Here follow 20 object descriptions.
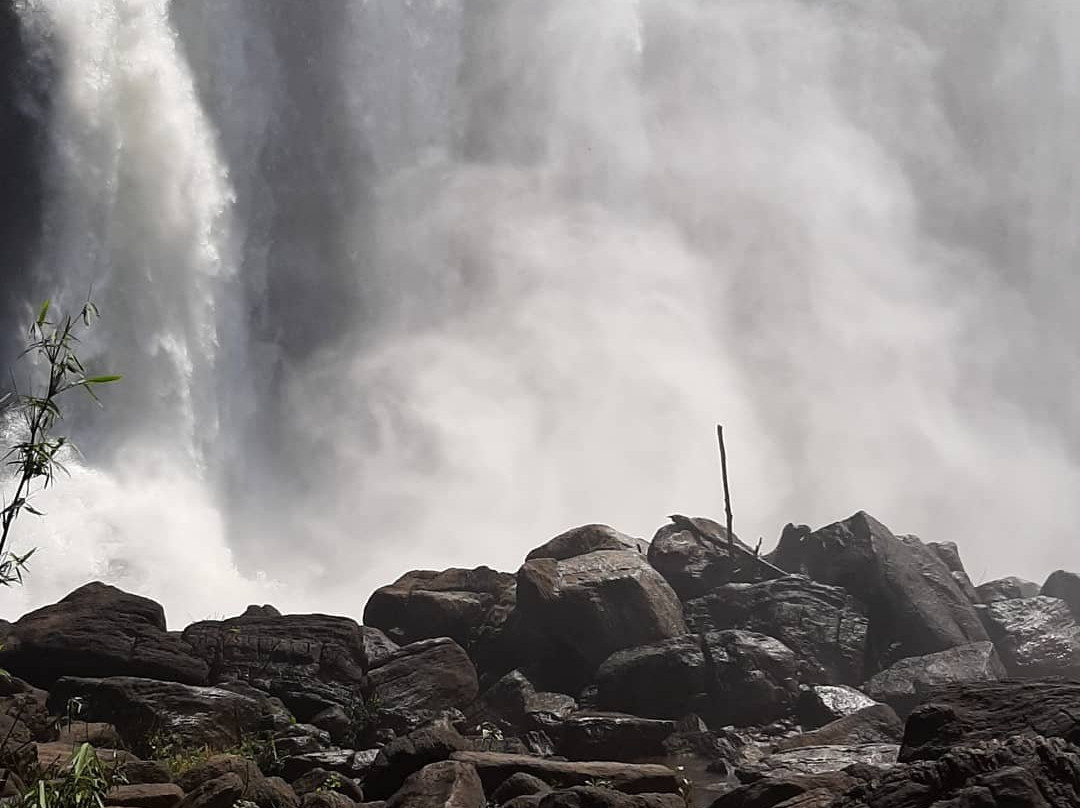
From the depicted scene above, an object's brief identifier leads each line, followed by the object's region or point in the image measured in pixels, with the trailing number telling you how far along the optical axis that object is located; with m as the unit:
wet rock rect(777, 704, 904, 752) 17.77
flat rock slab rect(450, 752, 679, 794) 12.73
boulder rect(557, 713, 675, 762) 17.97
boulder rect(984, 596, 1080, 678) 26.83
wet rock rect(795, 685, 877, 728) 21.12
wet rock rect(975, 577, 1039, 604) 31.94
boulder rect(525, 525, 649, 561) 27.81
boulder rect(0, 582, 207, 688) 18.92
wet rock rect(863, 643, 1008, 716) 22.41
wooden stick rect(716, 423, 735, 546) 30.52
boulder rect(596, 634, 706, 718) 21.55
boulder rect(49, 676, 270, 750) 16.02
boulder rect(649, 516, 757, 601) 27.75
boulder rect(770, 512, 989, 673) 25.70
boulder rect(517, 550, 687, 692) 23.83
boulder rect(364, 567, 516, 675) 24.78
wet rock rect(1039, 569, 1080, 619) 31.71
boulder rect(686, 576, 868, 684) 24.23
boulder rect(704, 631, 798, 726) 21.42
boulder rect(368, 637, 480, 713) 20.30
